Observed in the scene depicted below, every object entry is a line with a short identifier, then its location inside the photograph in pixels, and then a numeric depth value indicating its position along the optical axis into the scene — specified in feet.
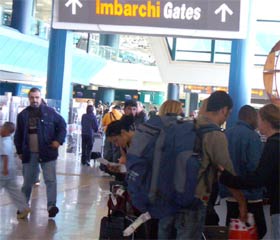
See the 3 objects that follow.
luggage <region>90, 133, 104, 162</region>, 47.67
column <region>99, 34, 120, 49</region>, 134.92
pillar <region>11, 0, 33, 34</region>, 78.69
